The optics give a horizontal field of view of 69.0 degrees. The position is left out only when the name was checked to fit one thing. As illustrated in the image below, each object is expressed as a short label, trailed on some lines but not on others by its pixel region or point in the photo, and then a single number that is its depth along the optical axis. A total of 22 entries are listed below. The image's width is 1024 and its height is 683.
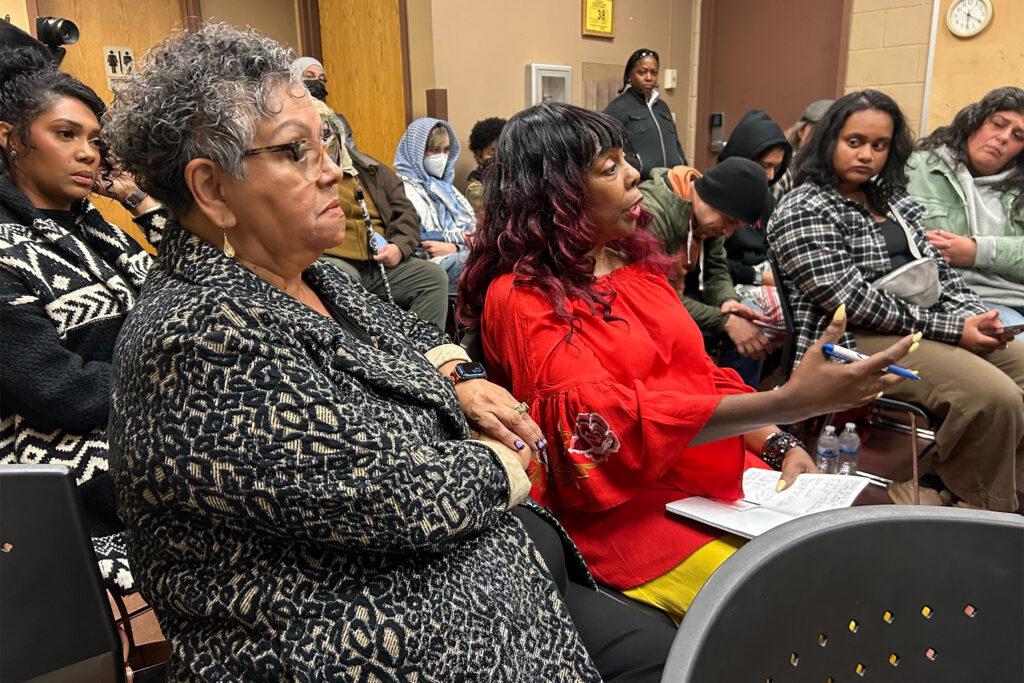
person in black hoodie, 3.58
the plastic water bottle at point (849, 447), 2.60
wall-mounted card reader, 6.33
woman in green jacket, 2.85
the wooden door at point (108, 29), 4.05
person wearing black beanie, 2.72
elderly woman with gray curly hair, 0.86
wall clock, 4.59
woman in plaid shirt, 2.34
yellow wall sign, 5.50
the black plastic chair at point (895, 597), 0.65
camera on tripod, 1.82
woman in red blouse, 1.37
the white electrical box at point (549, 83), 5.28
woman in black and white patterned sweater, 1.44
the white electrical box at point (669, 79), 6.15
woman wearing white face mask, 4.30
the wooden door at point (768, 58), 5.46
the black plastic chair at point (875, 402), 2.42
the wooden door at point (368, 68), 4.78
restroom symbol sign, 4.23
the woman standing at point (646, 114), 5.21
